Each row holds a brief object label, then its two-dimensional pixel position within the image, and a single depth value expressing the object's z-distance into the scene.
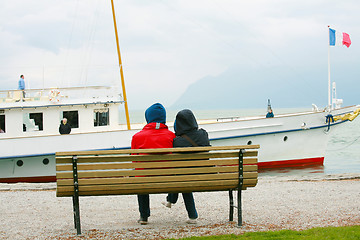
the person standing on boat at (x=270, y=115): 19.00
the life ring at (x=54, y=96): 16.50
